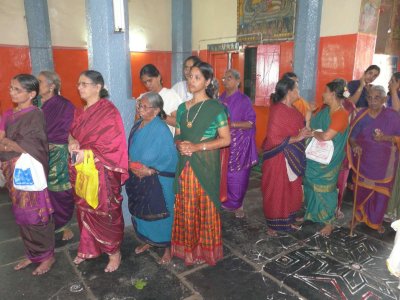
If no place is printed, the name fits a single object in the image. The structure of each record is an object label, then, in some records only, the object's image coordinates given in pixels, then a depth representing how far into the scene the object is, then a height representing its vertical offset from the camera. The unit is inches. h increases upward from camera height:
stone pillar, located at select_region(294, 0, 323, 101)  225.1 +23.4
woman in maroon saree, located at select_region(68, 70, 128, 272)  108.3 -29.1
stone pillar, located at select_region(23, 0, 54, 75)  262.5 +34.2
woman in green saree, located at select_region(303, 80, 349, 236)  137.3 -39.9
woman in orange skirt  106.8 -33.1
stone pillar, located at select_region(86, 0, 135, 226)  133.3 +10.0
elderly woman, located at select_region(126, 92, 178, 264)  115.0 -35.1
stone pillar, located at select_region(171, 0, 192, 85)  339.3 +48.5
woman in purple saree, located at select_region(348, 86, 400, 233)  141.4 -34.8
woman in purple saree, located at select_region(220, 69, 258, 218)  163.0 -34.4
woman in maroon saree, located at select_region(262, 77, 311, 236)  133.6 -35.4
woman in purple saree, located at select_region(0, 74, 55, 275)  107.3 -25.6
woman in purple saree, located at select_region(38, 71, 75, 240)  131.9 -25.8
